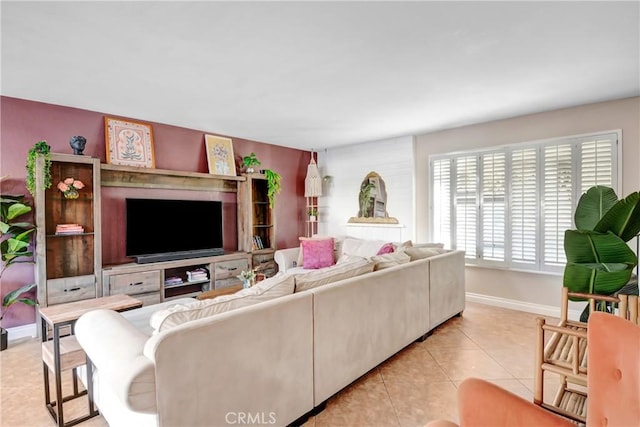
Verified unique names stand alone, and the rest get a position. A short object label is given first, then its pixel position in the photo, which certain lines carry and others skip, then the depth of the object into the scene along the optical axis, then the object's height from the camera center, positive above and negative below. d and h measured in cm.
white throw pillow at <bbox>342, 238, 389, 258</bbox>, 441 -52
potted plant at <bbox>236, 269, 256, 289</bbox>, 313 -66
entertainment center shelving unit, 317 -41
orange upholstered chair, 105 -64
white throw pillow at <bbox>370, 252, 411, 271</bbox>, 267 -44
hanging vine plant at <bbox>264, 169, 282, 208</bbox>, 508 +42
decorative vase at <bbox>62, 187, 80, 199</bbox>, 335 +20
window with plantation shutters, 358 +17
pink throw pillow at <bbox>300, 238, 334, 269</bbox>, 454 -61
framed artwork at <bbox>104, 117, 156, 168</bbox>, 380 +84
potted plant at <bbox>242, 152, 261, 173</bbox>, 495 +74
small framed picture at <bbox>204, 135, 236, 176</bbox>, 470 +82
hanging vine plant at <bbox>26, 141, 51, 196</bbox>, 311 +47
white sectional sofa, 132 -70
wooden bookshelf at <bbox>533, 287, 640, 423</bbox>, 168 -86
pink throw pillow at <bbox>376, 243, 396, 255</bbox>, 396 -49
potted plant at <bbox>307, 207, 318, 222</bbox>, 605 -9
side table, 185 -81
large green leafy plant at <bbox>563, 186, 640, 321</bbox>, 200 -29
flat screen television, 389 -22
